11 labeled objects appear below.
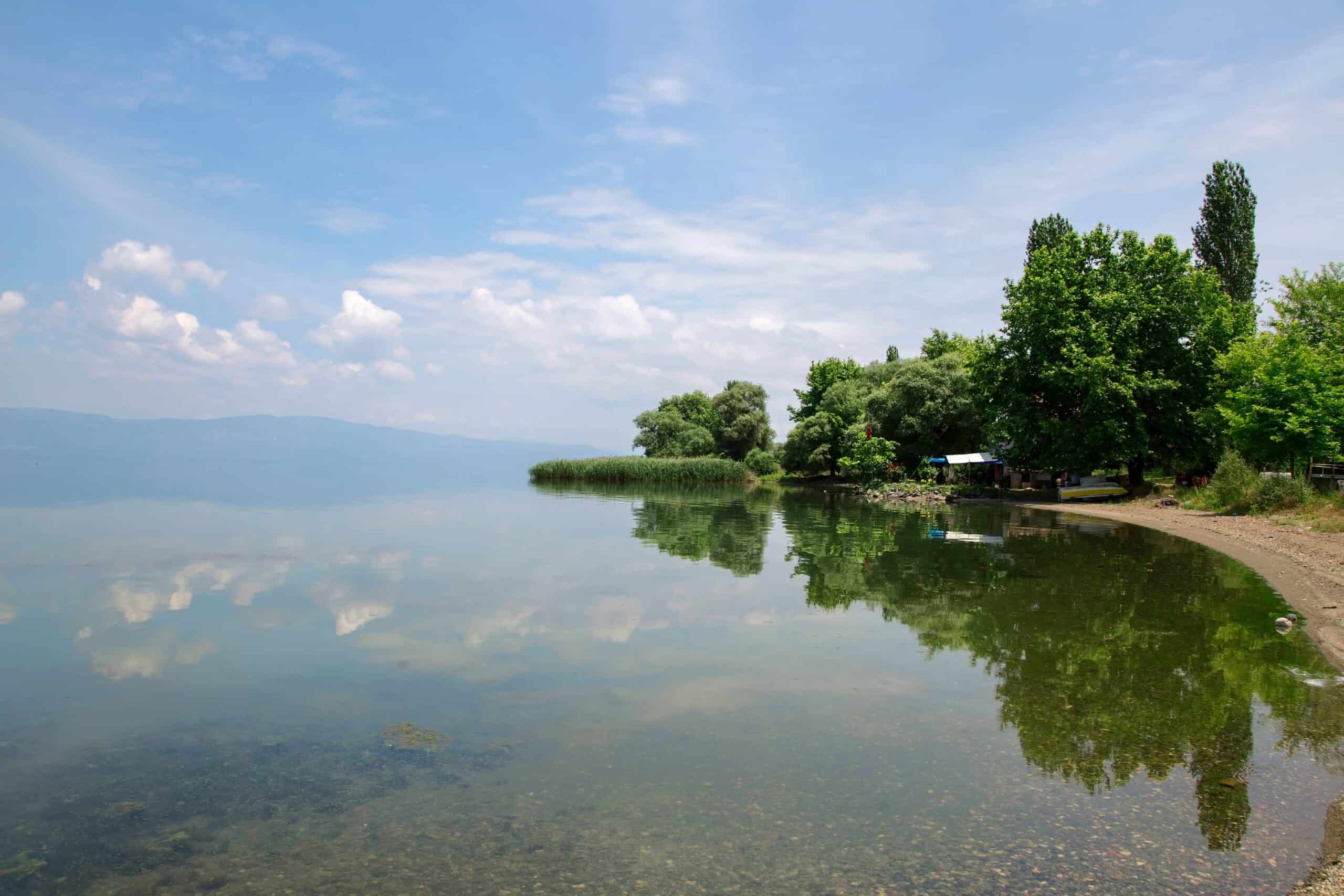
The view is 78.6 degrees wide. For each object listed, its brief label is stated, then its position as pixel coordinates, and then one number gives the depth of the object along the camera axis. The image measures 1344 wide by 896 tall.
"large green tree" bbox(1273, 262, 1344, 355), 38.94
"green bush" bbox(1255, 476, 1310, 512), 29.80
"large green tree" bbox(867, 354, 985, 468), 59.28
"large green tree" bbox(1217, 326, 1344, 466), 31.23
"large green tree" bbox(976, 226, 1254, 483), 42.03
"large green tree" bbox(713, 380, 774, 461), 87.56
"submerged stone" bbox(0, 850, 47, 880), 5.73
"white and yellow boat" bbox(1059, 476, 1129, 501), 45.69
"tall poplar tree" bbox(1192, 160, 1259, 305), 52.16
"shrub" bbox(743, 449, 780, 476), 79.38
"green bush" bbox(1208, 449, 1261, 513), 32.38
